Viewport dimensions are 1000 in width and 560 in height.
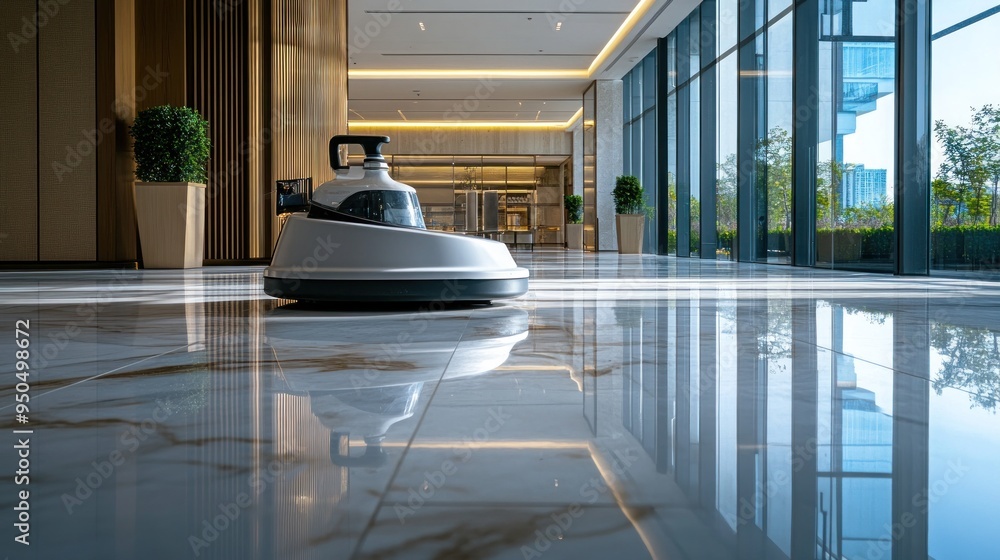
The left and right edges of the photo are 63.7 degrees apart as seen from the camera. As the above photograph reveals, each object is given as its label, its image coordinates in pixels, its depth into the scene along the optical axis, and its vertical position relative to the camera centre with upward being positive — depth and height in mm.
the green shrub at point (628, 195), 17734 +1528
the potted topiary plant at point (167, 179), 8953 +969
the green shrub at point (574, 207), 26250 +1869
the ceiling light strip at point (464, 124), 28016 +4925
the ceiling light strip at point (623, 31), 15279 +4922
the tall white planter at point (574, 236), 27203 +946
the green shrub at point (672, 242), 17297 +480
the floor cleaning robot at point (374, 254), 3717 +46
